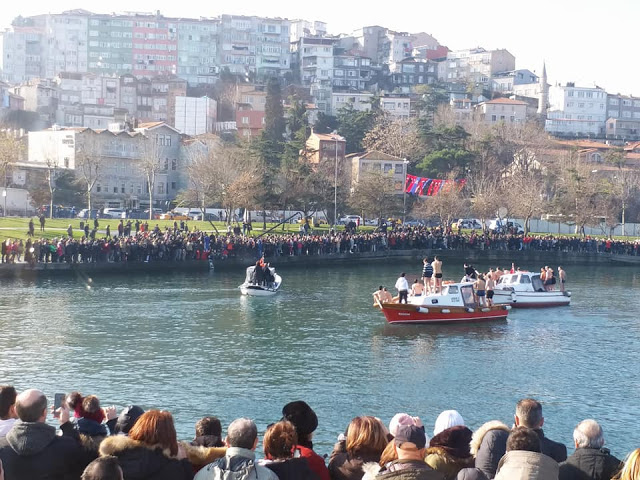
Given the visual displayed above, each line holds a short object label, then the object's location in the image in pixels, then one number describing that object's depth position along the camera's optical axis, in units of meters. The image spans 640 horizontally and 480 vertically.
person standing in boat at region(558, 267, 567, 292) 47.97
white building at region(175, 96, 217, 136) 139.00
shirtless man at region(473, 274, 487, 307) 40.01
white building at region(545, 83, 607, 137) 167.38
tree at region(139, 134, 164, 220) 95.38
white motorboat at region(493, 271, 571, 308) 45.22
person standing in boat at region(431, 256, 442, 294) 37.97
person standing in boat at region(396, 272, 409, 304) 36.91
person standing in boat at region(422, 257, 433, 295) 38.72
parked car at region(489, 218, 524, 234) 88.44
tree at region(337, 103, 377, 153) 122.69
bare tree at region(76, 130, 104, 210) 96.56
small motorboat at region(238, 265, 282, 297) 45.75
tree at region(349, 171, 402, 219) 83.99
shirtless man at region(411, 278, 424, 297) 38.53
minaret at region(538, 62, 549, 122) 168.35
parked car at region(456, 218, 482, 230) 96.12
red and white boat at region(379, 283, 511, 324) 36.97
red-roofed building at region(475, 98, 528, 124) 148.12
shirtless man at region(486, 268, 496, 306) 40.58
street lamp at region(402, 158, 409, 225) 88.44
